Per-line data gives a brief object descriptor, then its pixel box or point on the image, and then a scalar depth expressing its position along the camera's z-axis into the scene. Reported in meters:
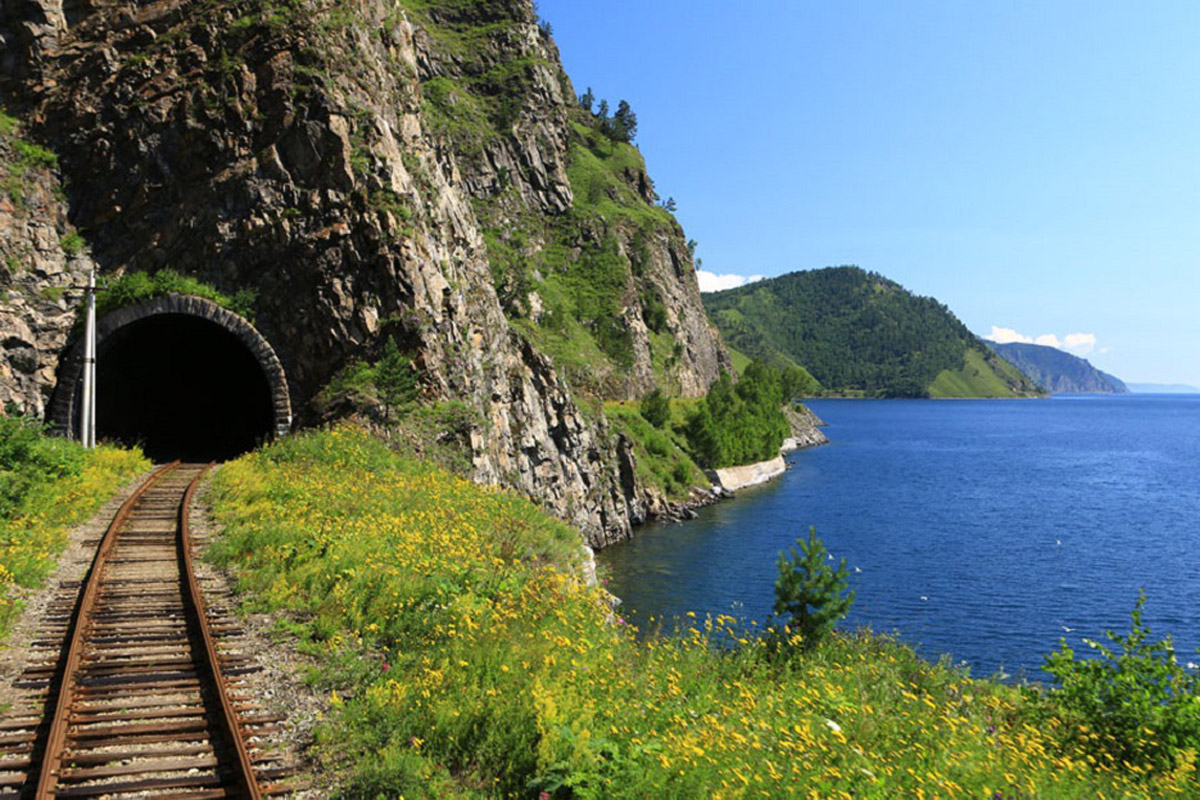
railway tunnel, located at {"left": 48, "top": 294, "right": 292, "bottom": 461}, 33.22
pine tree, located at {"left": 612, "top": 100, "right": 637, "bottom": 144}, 150.62
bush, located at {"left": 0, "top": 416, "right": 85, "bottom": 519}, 18.03
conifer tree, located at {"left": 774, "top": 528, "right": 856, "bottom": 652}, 17.30
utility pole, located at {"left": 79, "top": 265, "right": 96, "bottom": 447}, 28.95
